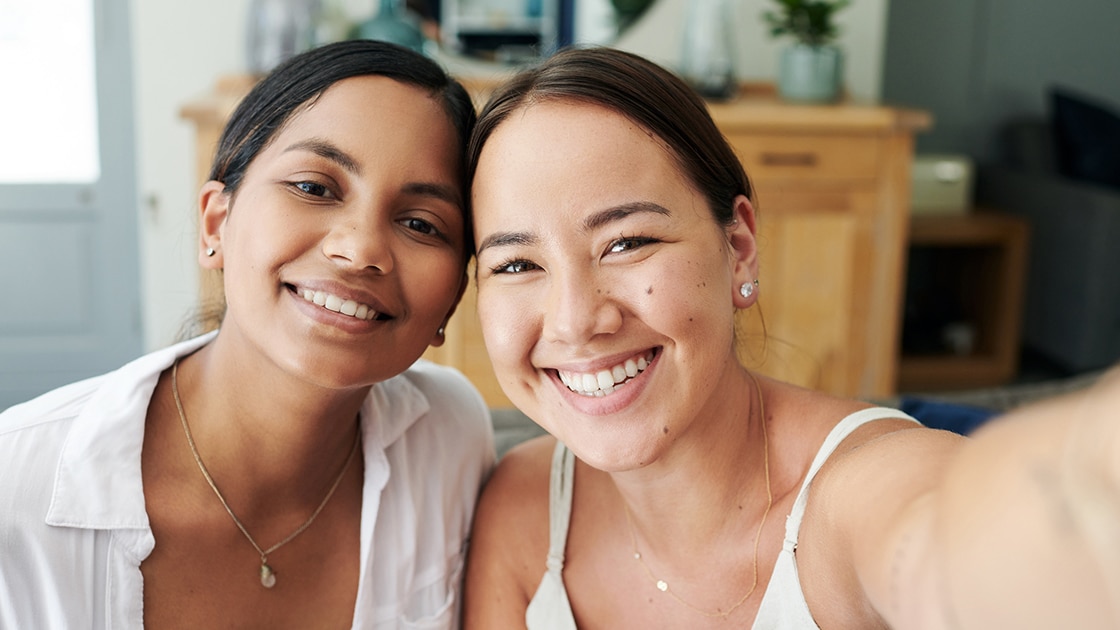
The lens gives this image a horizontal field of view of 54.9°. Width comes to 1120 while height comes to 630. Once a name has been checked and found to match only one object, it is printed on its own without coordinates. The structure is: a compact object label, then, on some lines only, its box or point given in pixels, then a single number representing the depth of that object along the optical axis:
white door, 4.34
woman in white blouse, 1.23
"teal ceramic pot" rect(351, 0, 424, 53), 3.46
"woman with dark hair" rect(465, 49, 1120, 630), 1.13
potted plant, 3.66
